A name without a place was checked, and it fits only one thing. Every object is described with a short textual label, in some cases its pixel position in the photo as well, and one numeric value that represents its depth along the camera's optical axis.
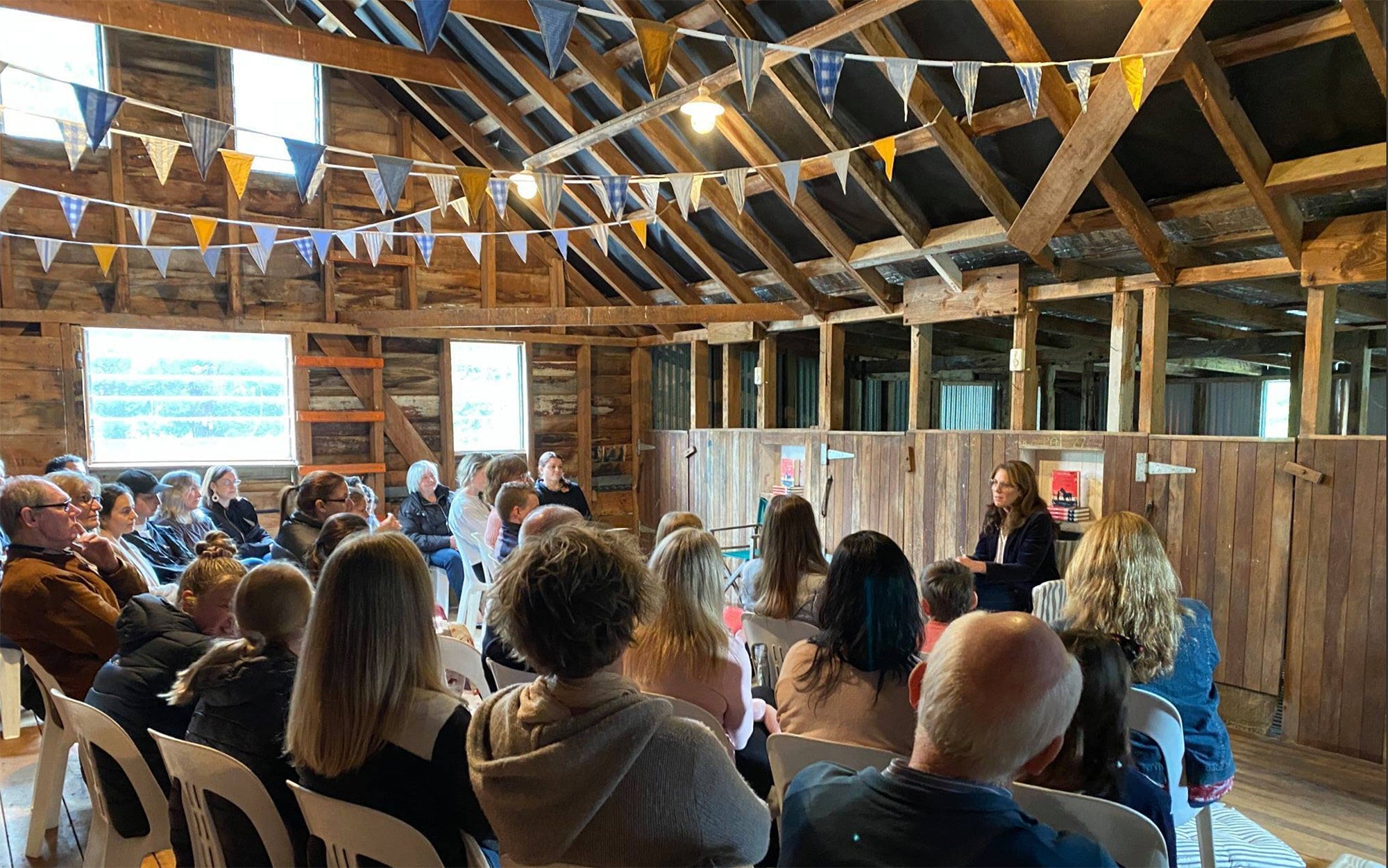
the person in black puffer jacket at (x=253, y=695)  1.64
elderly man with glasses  2.44
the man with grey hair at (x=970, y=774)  1.07
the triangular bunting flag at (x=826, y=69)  3.25
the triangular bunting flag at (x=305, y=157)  3.82
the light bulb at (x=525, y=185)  4.66
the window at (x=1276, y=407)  8.66
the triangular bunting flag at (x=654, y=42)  3.04
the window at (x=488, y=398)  7.84
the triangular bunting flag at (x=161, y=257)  5.71
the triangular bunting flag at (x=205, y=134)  3.52
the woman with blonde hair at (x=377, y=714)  1.41
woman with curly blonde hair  2.23
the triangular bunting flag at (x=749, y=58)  3.16
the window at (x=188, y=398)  6.27
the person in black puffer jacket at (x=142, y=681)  1.99
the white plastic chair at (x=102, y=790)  1.91
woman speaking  3.91
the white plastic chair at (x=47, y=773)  2.60
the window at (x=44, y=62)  5.72
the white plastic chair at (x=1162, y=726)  2.05
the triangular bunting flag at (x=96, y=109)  3.23
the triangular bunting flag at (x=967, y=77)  3.19
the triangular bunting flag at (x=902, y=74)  3.28
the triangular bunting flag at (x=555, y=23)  2.92
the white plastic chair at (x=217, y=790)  1.55
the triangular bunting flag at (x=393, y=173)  4.09
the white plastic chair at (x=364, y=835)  1.36
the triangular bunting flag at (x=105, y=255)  5.53
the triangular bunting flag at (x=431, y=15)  2.70
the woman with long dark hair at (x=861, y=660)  1.83
